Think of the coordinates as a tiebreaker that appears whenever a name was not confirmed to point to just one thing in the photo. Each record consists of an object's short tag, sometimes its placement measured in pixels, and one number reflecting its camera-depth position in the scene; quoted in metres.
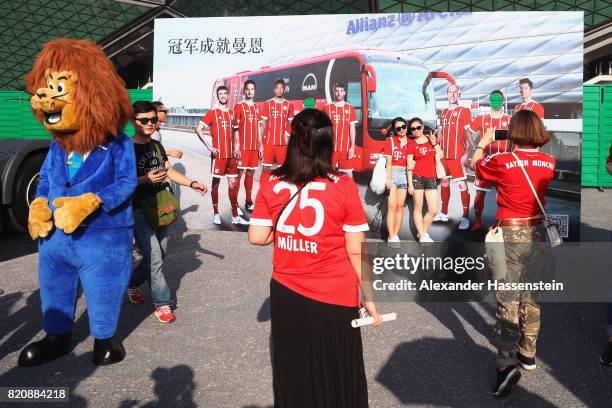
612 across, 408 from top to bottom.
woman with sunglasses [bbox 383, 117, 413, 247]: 7.22
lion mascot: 3.57
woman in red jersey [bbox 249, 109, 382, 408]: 2.32
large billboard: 7.15
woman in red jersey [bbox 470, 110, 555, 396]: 3.35
